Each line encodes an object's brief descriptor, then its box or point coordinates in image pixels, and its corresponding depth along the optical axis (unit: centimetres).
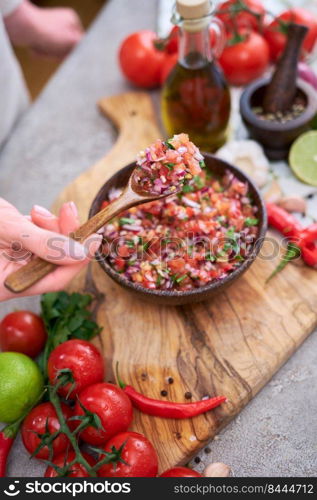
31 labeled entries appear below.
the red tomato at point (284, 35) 71
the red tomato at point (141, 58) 71
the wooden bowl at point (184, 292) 48
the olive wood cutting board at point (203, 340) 48
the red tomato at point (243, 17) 70
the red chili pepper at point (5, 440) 47
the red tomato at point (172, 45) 71
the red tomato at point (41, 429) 45
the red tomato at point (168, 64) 69
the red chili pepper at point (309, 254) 55
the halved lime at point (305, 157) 61
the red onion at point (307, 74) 67
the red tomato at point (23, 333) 52
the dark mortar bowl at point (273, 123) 60
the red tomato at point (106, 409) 45
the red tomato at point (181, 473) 43
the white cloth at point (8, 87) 71
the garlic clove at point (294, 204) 59
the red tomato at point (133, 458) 42
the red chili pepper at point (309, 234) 56
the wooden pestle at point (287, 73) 60
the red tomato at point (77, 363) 47
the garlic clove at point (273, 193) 60
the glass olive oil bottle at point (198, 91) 58
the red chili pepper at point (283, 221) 57
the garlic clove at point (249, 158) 62
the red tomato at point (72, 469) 43
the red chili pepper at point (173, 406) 47
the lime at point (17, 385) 46
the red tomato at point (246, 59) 70
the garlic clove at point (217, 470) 44
